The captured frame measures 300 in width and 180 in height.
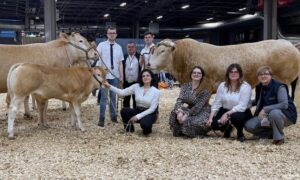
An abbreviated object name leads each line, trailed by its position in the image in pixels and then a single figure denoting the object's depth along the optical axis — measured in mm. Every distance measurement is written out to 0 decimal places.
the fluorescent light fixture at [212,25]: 30984
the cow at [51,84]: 5984
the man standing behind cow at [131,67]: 7555
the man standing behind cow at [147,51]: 7467
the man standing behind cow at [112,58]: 7324
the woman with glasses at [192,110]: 5980
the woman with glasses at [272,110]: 5559
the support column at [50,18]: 15719
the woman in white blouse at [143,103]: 6180
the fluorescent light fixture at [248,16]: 24300
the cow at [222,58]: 7000
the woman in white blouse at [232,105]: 5773
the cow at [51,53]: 7199
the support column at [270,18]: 18547
